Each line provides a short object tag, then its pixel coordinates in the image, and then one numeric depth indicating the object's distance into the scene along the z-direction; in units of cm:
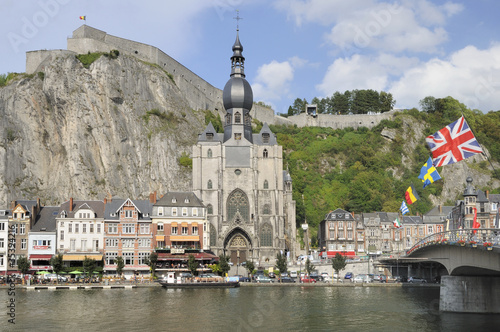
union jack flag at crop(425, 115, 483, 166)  3662
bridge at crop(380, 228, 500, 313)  3906
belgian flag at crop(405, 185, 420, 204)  5878
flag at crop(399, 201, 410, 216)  6841
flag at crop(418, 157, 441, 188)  4619
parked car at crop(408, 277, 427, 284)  8044
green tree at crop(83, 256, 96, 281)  7425
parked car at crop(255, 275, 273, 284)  7838
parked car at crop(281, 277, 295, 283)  7934
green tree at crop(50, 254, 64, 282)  7325
